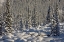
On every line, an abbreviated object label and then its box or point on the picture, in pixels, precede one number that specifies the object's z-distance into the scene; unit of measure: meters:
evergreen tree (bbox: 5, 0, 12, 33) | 56.81
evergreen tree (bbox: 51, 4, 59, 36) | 56.56
